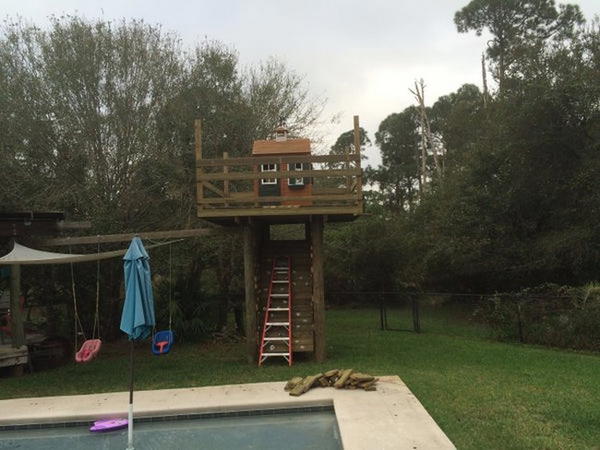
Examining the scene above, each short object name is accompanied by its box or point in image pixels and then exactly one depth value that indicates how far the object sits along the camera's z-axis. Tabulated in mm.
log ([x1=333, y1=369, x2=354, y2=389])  7863
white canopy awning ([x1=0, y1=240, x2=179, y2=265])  8625
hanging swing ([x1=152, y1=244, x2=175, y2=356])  9312
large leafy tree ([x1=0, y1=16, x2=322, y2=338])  12375
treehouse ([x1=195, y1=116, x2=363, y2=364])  10547
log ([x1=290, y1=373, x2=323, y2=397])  7548
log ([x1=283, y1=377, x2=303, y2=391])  7900
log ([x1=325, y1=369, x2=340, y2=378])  8180
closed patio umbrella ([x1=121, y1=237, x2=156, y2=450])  5863
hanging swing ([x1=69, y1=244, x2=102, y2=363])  8859
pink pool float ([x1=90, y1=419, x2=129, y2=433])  6652
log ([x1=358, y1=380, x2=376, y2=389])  7797
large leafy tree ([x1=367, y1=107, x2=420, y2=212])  43188
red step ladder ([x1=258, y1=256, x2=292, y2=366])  10844
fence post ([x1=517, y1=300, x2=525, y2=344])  13730
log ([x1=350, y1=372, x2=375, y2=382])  7918
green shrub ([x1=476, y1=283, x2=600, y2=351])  12336
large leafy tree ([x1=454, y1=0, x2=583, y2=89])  28453
